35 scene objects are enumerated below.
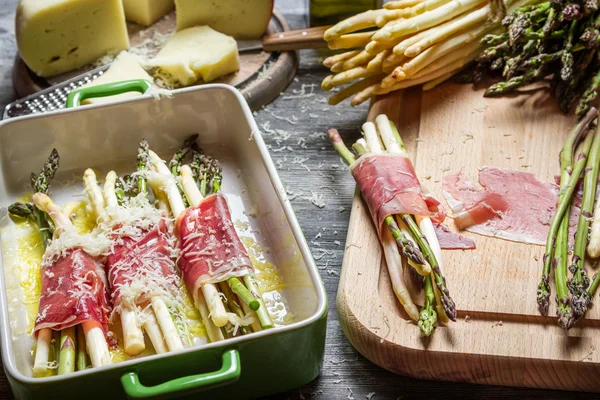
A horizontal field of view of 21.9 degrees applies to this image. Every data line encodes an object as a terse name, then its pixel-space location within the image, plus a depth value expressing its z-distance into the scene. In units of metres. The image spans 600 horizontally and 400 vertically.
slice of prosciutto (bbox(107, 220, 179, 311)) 1.30
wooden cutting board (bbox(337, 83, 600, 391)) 1.29
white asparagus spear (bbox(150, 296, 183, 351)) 1.27
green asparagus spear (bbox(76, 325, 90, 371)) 1.27
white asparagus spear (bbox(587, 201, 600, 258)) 1.35
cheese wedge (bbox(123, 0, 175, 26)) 1.67
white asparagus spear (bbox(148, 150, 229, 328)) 1.28
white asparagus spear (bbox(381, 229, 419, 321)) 1.32
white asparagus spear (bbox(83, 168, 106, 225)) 1.40
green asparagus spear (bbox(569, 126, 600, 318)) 1.31
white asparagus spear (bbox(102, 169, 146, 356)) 1.28
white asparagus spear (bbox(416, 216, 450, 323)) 1.32
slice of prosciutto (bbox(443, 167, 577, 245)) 1.39
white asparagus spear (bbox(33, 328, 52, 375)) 1.26
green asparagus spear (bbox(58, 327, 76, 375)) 1.26
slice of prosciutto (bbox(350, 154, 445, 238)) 1.37
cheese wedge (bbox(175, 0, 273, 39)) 1.63
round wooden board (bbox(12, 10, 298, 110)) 1.59
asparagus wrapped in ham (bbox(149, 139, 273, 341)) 1.29
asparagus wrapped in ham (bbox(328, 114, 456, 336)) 1.32
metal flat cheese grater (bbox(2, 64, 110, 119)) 1.52
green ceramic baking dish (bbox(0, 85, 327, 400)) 1.21
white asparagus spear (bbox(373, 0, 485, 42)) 1.51
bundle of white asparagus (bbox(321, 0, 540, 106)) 1.52
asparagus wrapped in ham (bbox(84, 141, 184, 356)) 1.28
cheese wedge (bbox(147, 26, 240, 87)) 1.57
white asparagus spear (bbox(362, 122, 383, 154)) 1.46
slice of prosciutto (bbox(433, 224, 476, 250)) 1.37
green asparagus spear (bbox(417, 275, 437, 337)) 1.30
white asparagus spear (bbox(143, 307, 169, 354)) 1.28
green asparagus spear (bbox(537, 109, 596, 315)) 1.32
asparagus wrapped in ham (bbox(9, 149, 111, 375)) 1.27
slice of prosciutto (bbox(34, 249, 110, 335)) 1.28
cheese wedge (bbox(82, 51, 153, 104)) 1.55
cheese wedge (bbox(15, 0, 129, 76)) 1.57
